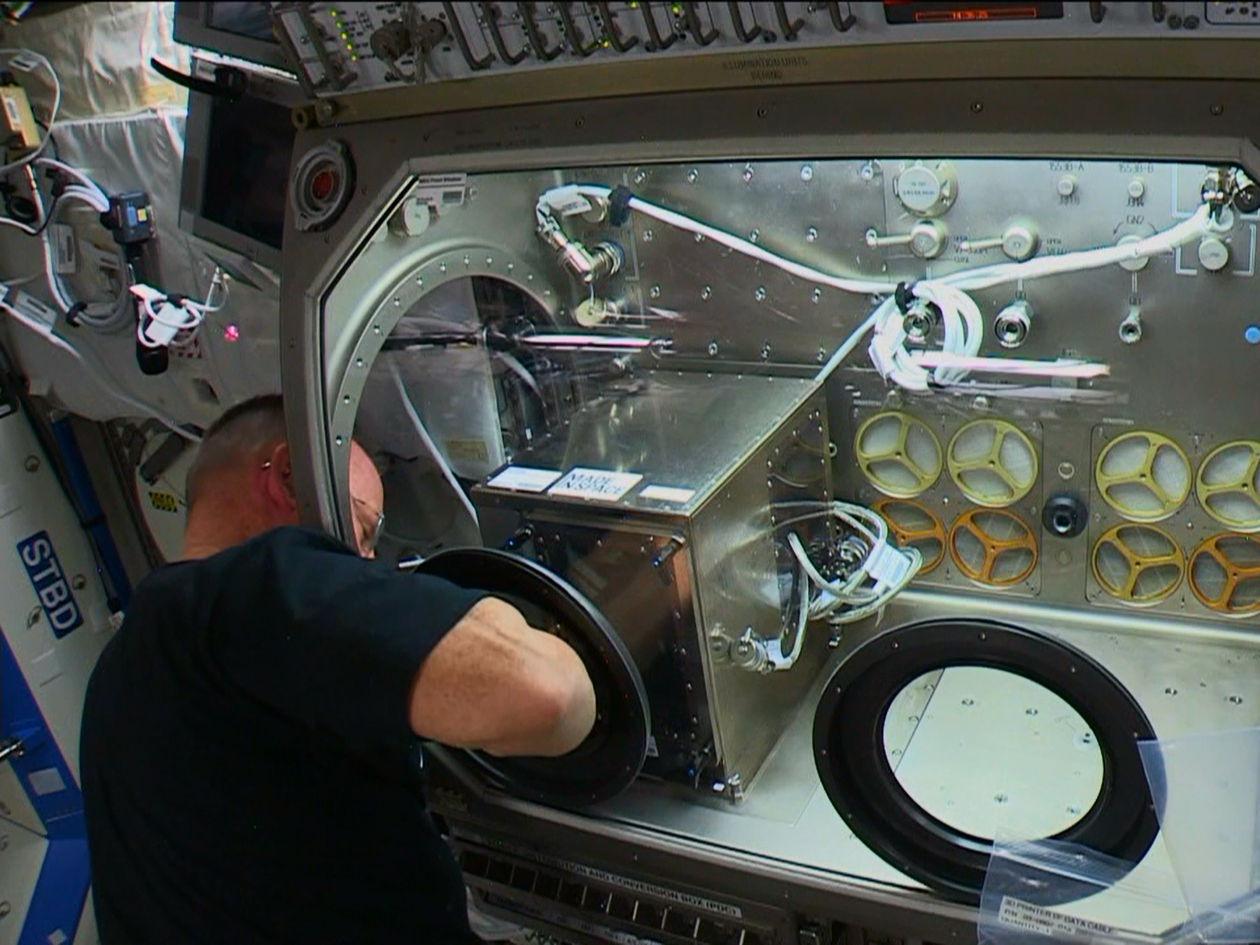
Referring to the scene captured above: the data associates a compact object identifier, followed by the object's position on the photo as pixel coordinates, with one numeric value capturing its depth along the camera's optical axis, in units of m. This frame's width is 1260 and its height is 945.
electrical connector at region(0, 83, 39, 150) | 3.11
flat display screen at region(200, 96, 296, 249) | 2.56
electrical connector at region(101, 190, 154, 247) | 2.97
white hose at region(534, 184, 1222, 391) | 2.12
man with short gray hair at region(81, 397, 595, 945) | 1.74
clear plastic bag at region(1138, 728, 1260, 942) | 1.71
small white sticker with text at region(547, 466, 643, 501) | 2.21
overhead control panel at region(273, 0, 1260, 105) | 1.34
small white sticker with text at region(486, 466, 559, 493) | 2.31
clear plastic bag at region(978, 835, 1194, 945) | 1.81
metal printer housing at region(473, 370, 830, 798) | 2.17
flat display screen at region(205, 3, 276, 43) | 1.88
